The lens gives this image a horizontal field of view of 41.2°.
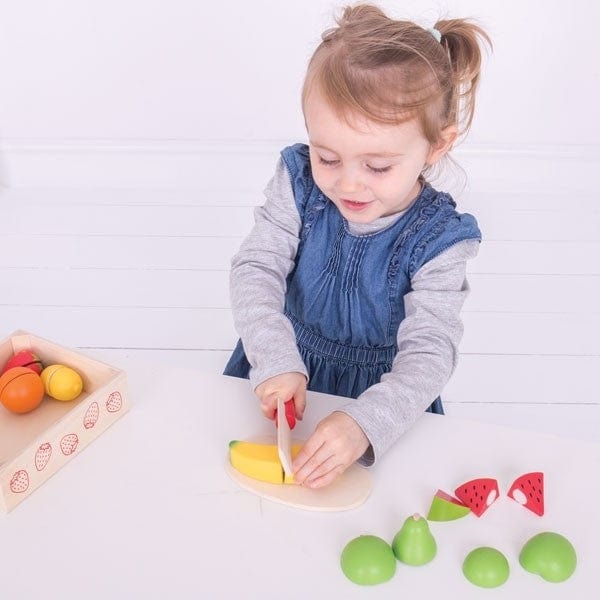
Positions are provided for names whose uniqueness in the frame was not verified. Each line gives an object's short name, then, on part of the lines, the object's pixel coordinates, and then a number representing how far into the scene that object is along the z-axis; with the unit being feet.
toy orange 2.83
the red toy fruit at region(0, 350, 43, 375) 2.97
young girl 2.98
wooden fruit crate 2.49
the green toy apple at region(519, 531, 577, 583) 2.30
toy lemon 2.91
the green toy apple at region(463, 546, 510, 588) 2.27
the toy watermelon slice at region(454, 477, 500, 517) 2.54
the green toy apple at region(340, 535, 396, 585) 2.26
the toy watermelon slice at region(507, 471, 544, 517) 2.55
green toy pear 2.31
